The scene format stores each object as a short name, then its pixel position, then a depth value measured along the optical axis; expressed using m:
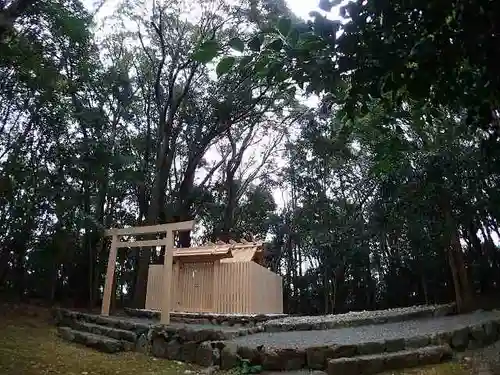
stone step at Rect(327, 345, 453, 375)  4.08
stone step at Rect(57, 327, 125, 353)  5.95
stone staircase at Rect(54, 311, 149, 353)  6.06
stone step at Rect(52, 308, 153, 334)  6.59
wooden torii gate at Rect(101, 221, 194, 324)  7.07
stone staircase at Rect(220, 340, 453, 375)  4.11
